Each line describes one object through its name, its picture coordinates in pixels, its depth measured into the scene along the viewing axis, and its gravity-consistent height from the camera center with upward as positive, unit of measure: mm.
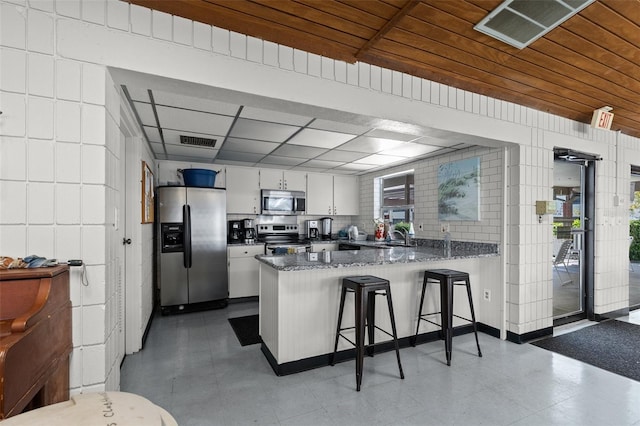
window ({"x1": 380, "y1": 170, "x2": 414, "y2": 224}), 5023 +306
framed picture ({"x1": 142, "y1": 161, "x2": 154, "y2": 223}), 3068 +203
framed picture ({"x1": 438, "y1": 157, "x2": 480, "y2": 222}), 3578 +316
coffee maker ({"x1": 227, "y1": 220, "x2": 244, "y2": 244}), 5051 -326
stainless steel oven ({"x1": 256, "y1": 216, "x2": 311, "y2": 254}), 5047 -353
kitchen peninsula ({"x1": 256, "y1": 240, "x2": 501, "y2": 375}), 2492 -757
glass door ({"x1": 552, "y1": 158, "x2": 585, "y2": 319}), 3842 +13
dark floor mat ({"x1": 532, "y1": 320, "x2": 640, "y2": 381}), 2615 -1335
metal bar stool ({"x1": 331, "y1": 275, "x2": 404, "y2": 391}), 2299 -778
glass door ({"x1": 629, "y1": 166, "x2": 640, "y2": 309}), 4465 -901
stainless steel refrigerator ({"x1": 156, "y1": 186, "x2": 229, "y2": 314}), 3979 -488
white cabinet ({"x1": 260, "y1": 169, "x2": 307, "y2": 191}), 5160 +607
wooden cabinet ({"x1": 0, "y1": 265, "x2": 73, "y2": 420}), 867 -437
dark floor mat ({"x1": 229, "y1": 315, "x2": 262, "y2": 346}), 3163 -1371
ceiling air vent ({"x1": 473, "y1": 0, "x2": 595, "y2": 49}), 1592 +1133
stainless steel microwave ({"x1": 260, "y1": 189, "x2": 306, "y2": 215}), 5133 +205
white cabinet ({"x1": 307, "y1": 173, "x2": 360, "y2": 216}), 5562 +373
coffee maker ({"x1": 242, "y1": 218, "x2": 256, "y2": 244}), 5025 -289
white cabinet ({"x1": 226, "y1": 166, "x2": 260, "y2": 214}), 4938 +395
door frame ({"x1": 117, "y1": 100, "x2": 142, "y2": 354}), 2824 -344
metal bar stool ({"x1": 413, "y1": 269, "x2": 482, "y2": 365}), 2699 -760
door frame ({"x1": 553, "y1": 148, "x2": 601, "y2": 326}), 3758 -307
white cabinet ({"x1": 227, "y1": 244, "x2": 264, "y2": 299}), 4578 -909
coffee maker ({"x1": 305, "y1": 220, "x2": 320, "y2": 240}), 5684 -299
